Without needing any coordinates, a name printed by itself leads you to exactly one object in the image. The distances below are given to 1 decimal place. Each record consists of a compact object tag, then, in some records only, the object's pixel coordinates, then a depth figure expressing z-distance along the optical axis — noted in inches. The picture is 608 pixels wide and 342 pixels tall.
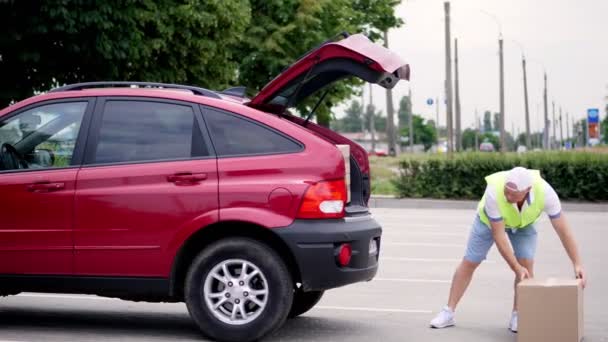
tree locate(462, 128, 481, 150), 7528.5
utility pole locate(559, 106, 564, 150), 4555.1
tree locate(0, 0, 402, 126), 984.9
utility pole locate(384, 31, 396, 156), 2466.8
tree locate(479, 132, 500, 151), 7354.3
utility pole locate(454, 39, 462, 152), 2098.9
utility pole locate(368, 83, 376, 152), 3808.1
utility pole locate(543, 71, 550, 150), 2632.9
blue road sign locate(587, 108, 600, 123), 2293.3
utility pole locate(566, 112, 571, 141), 5767.7
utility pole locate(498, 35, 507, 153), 1847.9
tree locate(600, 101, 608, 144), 4717.0
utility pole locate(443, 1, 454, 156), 1509.6
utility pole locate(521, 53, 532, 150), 2258.1
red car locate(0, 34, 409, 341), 309.6
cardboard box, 313.4
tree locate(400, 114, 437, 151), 7075.8
